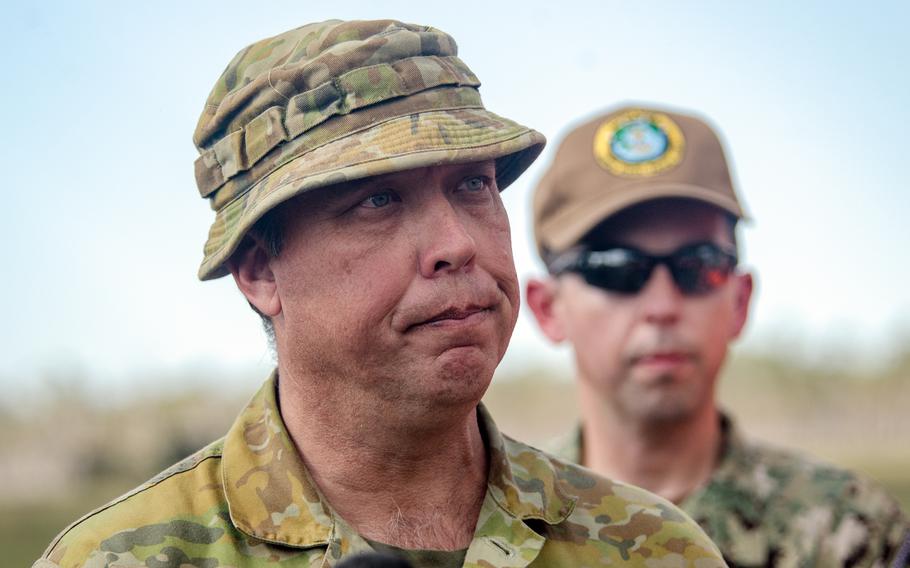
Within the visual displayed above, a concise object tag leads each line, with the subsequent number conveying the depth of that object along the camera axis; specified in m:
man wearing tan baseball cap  5.84
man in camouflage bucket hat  3.23
